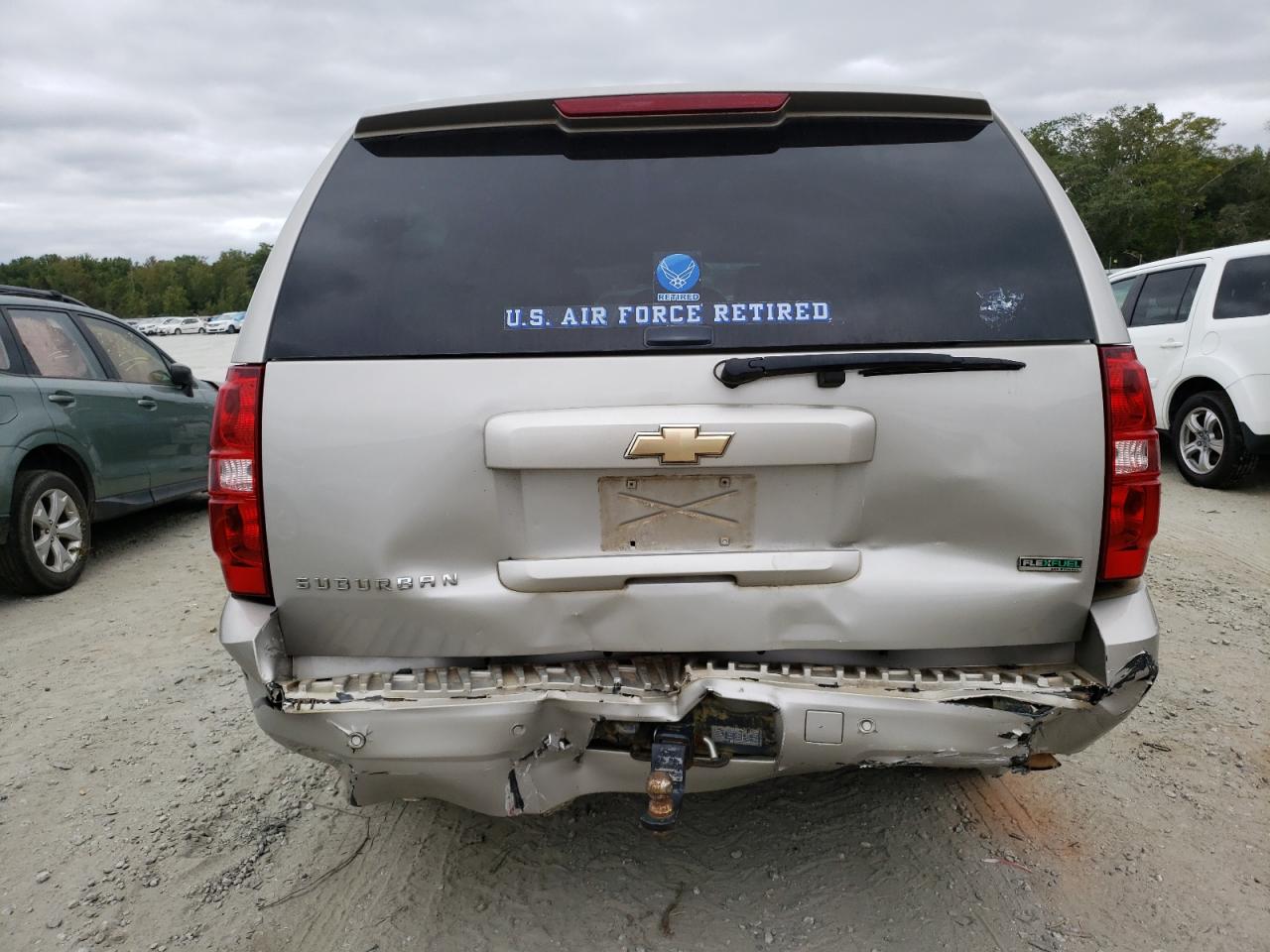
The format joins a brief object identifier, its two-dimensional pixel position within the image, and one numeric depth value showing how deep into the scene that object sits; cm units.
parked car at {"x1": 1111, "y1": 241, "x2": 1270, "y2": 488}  705
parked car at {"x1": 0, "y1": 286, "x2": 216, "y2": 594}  535
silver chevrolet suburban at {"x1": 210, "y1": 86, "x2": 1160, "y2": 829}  204
